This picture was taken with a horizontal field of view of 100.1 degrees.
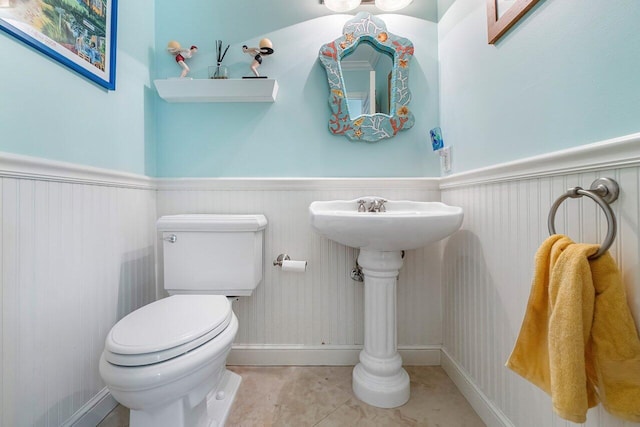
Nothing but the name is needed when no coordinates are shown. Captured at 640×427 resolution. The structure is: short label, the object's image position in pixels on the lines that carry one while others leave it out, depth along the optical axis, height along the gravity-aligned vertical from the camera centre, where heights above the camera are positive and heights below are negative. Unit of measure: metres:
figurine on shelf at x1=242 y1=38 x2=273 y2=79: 1.33 +0.81
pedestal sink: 0.90 -0.19
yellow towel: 0.52 -0.26
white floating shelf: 1.31 +0.62
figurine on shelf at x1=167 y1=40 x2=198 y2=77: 1.35 +0.83
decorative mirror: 1.38 +0.69
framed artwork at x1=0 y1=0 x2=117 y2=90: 0.78 +0.62
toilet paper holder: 1.31 -0.23
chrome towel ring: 0.55 +0.03
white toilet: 0.69 -0.34
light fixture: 1.36 +1.06
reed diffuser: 1.35 +0.74
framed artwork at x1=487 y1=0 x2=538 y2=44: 0.82 +0.65
